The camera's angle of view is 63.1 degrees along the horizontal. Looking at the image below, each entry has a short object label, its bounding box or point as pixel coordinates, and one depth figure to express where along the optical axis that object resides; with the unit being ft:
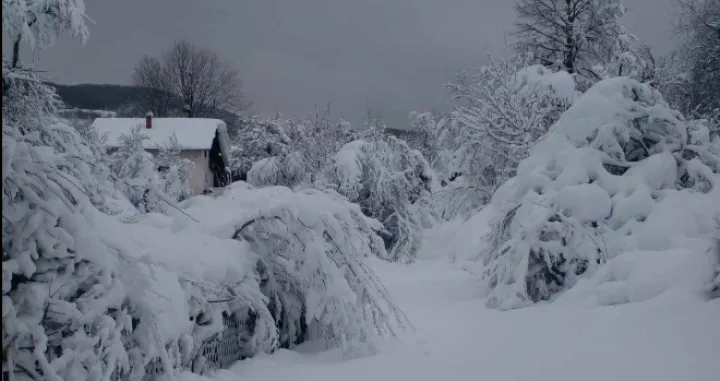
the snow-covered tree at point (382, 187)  67.21
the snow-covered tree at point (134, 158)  66.23
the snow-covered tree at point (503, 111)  51.78
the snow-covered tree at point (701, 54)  60.08
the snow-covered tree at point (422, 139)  137.39
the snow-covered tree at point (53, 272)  9.58
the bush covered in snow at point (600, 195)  23.77
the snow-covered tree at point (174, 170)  79.54
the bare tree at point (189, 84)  120.78
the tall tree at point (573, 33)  63.00
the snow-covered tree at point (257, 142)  91.40
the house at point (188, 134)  108.41
